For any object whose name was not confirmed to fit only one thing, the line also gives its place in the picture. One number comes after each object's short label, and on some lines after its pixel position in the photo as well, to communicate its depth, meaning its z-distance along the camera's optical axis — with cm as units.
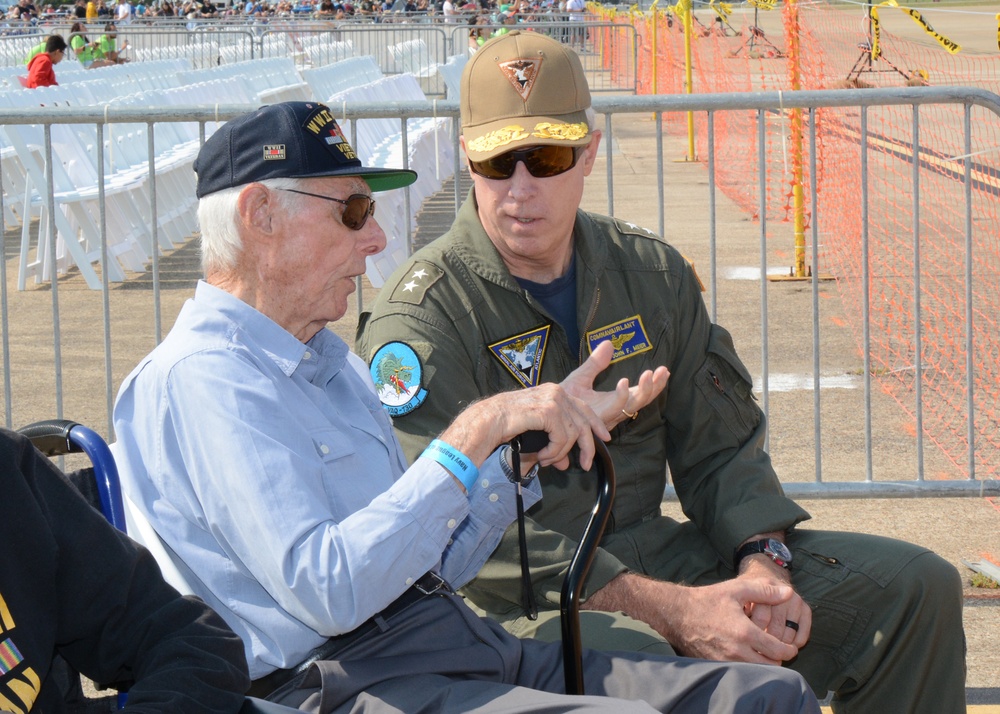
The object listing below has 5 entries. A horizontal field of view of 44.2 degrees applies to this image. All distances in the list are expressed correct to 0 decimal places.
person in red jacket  1429
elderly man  207
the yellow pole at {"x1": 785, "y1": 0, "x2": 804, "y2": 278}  876
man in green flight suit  271
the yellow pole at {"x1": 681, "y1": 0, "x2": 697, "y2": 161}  1453
